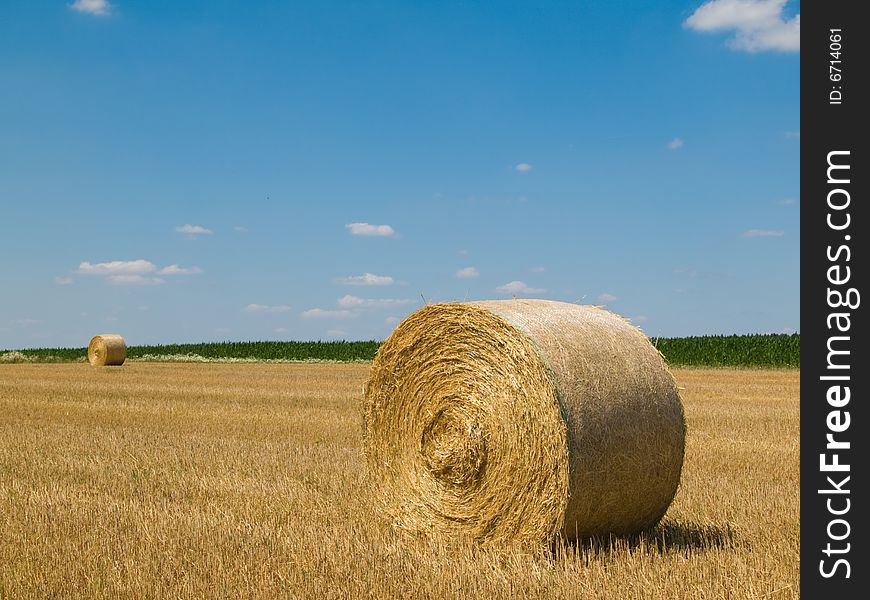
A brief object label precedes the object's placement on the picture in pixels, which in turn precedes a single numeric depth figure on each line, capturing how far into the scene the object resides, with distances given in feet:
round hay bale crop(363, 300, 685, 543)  20.39
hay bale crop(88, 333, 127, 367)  116.16
